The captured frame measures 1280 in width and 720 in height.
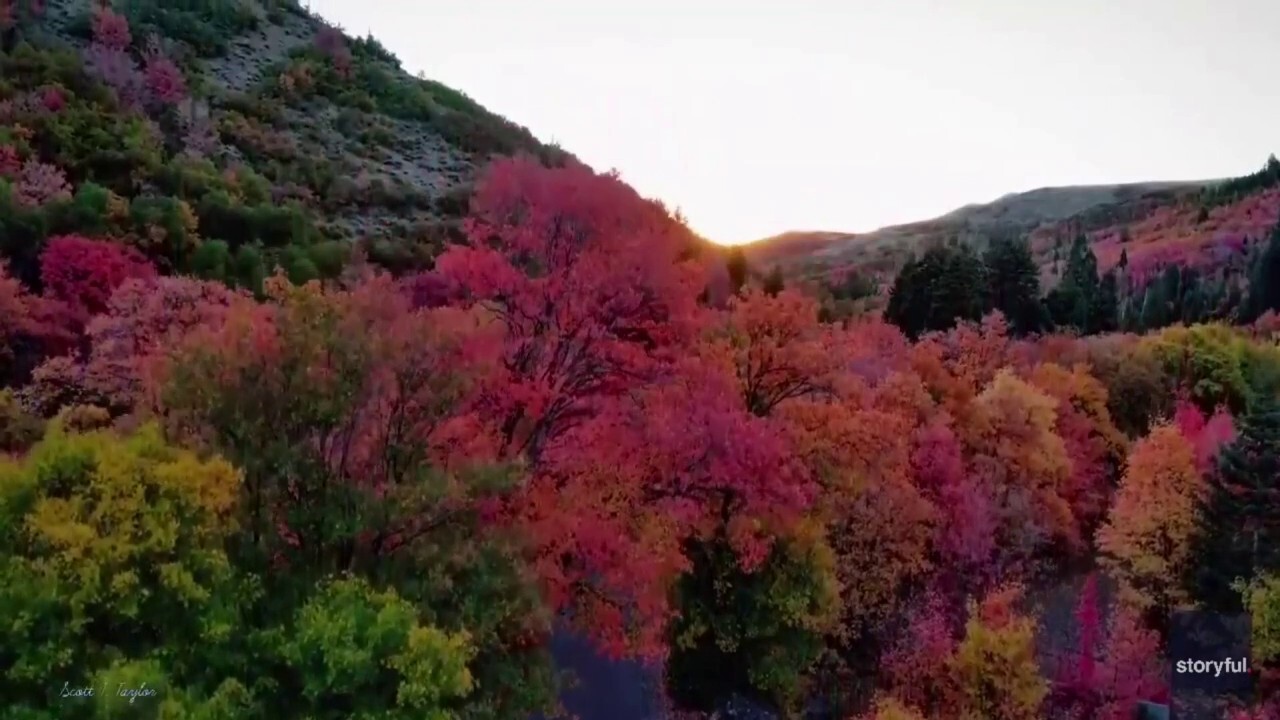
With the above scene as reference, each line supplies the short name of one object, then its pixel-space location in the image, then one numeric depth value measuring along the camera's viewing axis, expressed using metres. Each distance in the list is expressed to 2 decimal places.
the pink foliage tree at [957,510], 45.25
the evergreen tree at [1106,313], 111.12
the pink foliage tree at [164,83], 83.19
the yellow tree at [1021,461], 48.19
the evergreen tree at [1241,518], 40.81
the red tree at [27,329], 41.75
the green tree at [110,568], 17.09
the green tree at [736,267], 98.56
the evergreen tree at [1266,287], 119.06
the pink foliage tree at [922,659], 36.44
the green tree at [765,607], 32.94
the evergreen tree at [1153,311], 116.56
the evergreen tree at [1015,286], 98.12
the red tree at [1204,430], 48.81
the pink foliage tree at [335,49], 114.06
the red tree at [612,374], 30.78
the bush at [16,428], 31.73
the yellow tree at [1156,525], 43.38
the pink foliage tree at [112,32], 86.88
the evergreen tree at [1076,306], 106.38
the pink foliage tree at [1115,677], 38.75
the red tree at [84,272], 45.91
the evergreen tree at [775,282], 96.31
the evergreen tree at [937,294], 90.81
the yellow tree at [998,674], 32.94
